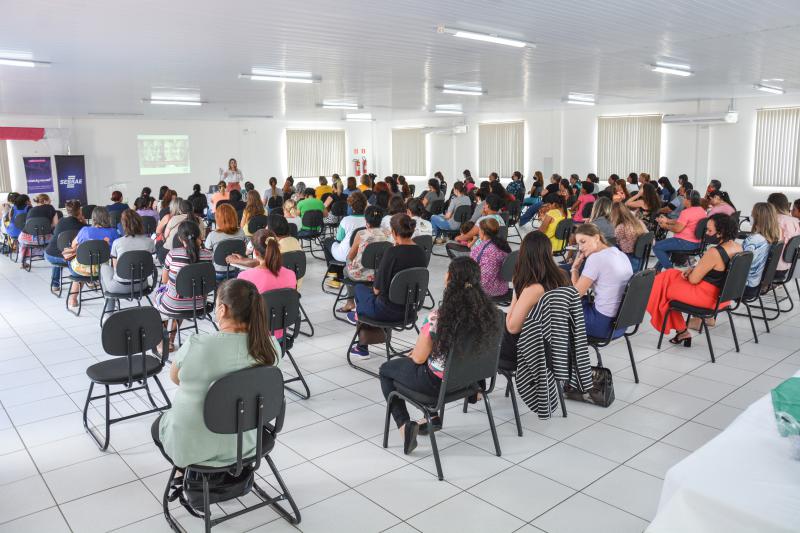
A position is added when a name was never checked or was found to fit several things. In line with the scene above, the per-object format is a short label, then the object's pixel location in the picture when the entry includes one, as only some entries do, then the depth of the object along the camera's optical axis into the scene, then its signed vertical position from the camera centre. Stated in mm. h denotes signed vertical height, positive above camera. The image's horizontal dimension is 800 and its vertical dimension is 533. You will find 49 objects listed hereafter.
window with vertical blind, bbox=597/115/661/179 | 15539 +382
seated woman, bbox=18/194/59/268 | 9297 -741
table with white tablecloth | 1852 -992
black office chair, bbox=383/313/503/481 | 3279 -1107
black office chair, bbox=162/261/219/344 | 5184 -972
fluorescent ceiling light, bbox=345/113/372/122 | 18794 +1412
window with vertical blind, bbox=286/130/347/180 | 21109 +371
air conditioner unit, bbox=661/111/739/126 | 13609 +874
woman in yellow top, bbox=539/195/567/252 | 8508 -773
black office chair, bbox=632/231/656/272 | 7316 -974
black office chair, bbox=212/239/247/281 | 6527 -858
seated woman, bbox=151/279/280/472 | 2639 -827
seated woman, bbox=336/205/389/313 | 5949 -727
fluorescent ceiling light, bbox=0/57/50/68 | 6608 +1100
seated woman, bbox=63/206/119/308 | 6855 -726
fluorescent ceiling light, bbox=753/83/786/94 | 11247 +1251
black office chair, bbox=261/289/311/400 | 4182 -953
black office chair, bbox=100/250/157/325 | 5941 -981
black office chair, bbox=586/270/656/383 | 4297 -976
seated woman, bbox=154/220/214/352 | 5344 -831
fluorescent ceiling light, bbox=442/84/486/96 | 10849 +1251
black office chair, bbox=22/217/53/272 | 9016 -883
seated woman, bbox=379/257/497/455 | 3230 -802
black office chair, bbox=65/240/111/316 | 6641 -925
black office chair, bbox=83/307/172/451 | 3604 -1023
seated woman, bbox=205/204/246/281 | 6613 -640
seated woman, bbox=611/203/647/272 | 7301 -770
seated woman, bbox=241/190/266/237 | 8648 -580
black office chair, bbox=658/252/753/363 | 5008 -1024
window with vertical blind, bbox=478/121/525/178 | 18500 +411
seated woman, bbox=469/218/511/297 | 5496 -828
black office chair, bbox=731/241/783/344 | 5679 -1008
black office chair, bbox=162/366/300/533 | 2588 -1101
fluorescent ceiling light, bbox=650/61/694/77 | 8395 +1217
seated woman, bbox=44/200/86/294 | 7844 -735
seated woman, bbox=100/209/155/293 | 6098 -760
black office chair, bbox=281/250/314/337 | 5879 -892
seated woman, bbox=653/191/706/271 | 8070 -945
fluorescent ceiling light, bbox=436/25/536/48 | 5734 +1156
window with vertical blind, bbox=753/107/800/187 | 13328 +221
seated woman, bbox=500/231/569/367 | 3828 -688
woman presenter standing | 13484 -230
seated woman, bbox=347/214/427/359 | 4930 -824
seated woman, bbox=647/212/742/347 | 5113 -979
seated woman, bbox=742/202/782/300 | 5637 -720
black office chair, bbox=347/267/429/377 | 4770 -980
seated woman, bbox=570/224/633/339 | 4391 -803
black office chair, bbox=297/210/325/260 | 9539 -899
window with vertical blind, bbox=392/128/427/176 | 21391 +391
